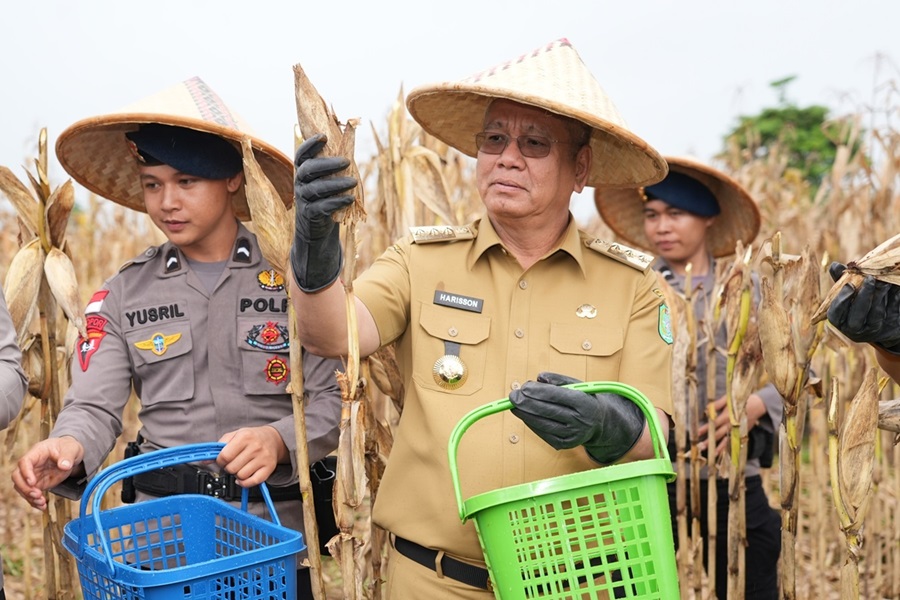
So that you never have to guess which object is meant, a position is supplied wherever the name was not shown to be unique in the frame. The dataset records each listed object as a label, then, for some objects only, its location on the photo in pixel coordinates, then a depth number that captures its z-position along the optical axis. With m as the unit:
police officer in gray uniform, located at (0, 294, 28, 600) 1.70
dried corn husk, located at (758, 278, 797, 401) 2.06
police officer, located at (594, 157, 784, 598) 2.93
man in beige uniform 1.86
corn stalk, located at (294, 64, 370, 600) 1.69
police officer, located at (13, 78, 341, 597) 2.13
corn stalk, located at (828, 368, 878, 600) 1.85
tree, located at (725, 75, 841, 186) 14.52
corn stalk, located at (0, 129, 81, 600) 2.21
